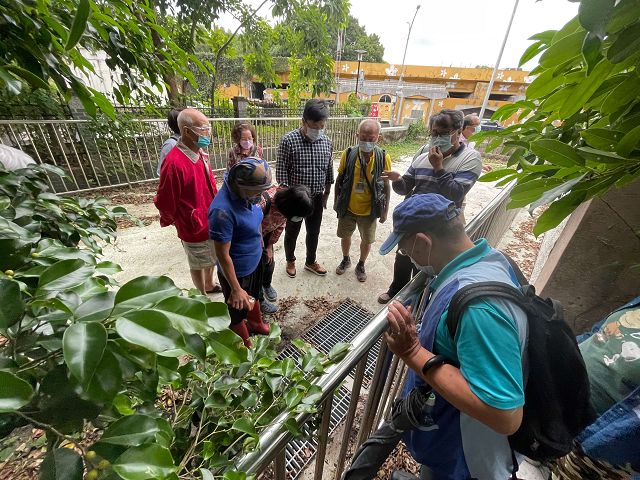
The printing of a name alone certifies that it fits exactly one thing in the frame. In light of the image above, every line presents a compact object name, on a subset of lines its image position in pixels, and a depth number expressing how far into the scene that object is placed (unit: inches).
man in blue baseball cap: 37.4
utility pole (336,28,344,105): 1028.2
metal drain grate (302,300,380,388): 109.4
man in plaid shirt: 125.6
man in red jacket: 99.3
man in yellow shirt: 130.0
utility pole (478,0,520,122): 600.9
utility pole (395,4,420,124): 719.1
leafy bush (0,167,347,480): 15.0
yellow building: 1081.2
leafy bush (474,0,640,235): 14.8
